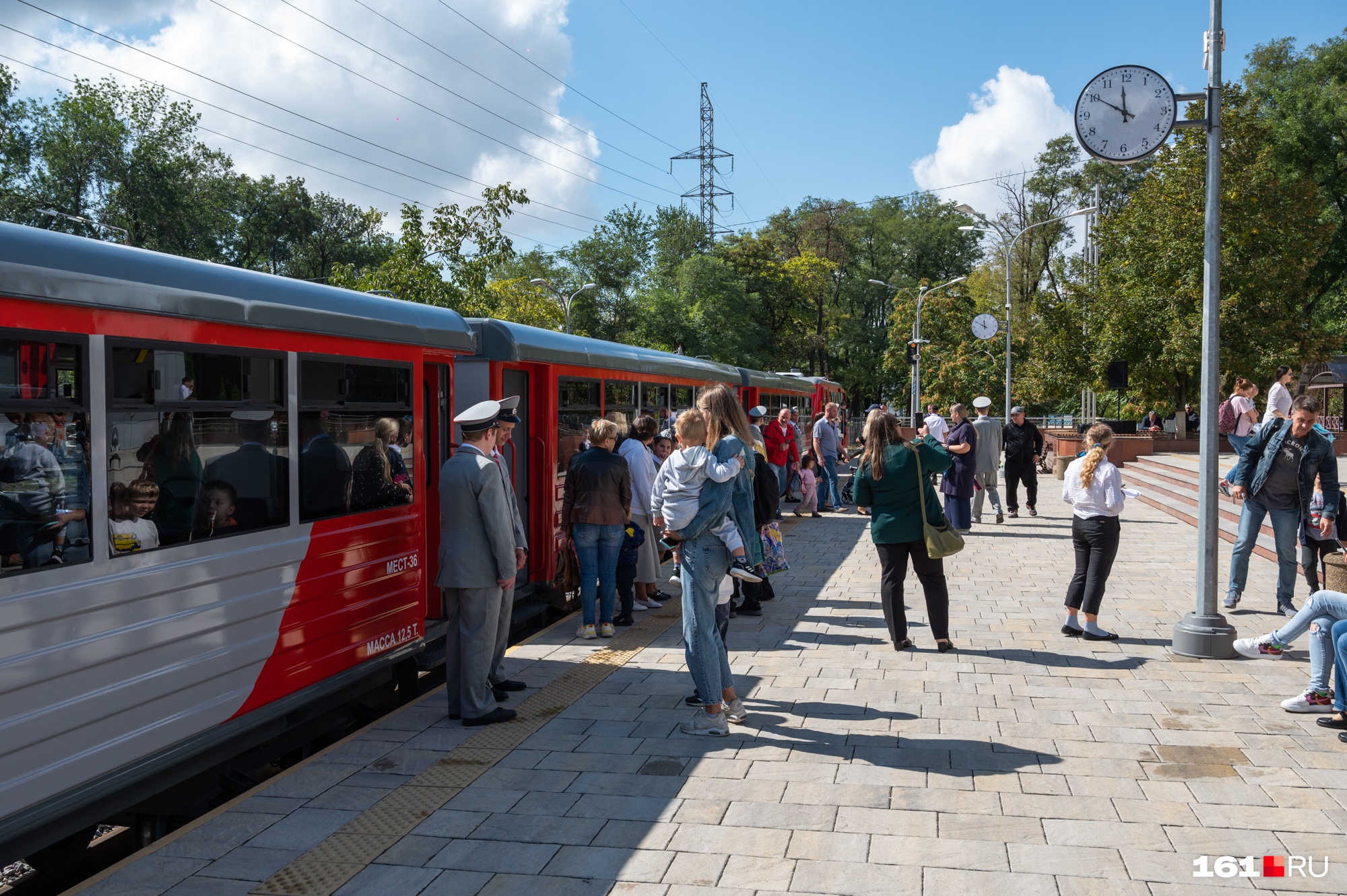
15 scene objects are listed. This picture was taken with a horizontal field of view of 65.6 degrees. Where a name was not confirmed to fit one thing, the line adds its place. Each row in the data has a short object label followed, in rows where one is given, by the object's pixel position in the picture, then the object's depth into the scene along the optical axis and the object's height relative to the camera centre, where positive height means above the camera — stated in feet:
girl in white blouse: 25.53 -2.41
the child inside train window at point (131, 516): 13.82 -1.38
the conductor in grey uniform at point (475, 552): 19.26 -2.55
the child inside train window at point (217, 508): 15.70 -1.44
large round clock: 25.23 +7.39
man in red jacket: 48.85 -1.21
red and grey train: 12.55 -1.50
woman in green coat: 24.47 -2.14
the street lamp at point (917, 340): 115.14 +8.26
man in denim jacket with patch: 27.35 -1.76
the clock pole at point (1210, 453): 23.81 -0.87
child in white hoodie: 18.45 -1.09
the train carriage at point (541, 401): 27.81 +0.44
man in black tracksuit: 53.67 -2.11
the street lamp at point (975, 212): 98.19 +20.08
